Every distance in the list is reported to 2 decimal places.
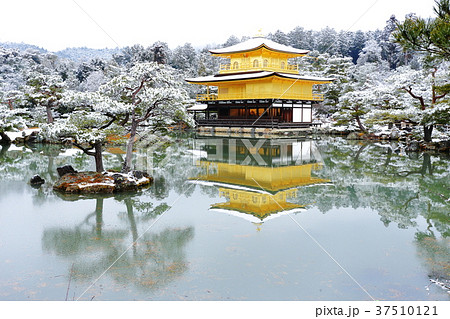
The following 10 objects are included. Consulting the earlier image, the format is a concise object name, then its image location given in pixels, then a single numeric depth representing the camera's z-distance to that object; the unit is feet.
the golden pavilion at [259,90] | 92.32
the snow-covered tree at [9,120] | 65.98
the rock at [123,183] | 30.08
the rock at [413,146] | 61.22
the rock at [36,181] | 32.64
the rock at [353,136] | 86.70
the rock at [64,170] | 33.01
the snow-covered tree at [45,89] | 73.15
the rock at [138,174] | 32.65
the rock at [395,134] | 81.30
